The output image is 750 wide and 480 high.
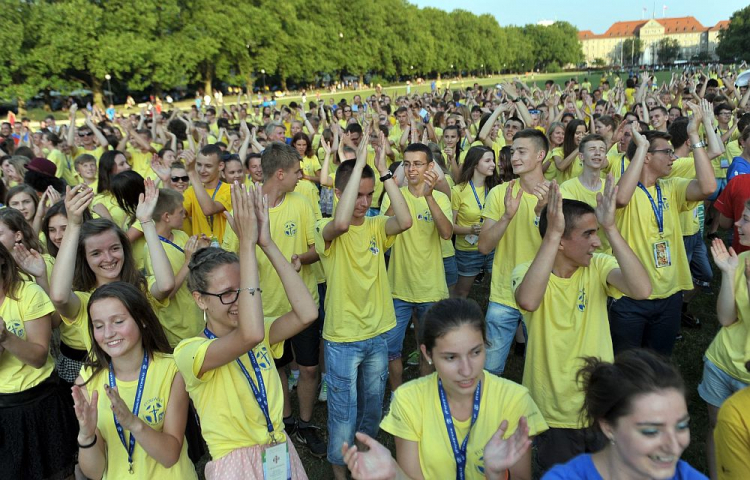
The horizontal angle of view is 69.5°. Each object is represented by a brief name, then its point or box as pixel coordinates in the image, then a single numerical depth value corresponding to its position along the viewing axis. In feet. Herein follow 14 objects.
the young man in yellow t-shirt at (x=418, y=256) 15.33
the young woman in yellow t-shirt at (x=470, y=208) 18.97
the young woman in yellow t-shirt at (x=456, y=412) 7.80
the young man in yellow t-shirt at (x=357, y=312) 12.38
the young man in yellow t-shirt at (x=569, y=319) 10.09
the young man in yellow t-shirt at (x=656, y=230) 13.44
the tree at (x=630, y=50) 484.33
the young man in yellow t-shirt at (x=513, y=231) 13.82
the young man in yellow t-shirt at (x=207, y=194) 17.06
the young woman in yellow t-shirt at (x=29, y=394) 10.40
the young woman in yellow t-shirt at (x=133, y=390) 8.37
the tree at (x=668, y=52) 403.13
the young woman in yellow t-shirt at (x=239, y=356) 8.00
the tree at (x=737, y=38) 255.29
